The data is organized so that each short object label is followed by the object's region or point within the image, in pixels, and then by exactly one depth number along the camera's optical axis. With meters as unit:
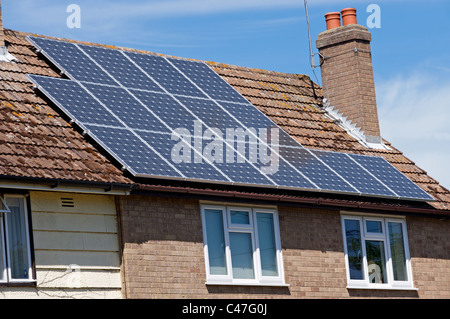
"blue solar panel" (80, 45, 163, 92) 23.30
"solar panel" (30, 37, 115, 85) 22.53
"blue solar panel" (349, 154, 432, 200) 24.06
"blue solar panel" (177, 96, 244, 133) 23.19
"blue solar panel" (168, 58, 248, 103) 24.80
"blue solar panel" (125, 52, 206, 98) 24.05
